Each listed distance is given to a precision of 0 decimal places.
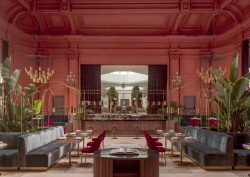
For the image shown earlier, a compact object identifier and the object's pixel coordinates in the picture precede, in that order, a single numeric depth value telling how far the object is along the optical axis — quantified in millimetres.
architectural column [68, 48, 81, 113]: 9837
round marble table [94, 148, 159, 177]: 3421
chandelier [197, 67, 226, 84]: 8137
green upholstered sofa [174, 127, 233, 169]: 4313
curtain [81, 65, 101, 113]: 10216
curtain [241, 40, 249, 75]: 7750
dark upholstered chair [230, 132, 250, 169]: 4352
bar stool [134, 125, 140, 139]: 8225
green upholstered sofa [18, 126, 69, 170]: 4257
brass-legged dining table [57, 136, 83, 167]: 4579
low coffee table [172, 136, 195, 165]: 4664
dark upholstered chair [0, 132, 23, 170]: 4237
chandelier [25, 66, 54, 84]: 7817
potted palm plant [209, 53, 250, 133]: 4855
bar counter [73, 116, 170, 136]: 8216
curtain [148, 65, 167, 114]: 10171
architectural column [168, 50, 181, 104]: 9864
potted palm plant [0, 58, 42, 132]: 5185
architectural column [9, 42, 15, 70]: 8326
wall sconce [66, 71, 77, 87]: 9458
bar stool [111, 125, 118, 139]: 8170
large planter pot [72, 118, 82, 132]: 8095
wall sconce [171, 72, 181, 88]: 9388
